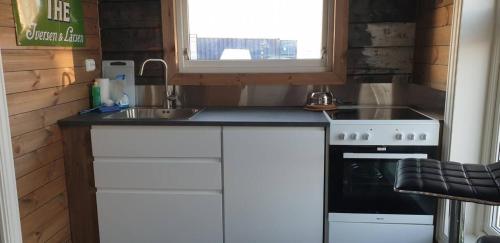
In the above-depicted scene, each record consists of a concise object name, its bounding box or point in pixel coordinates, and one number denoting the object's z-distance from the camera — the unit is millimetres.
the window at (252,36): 2666
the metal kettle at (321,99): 2531
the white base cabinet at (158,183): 2195
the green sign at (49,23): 1905
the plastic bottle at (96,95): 2553
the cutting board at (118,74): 2699
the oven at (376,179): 2094
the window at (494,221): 2039
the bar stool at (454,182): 1313
